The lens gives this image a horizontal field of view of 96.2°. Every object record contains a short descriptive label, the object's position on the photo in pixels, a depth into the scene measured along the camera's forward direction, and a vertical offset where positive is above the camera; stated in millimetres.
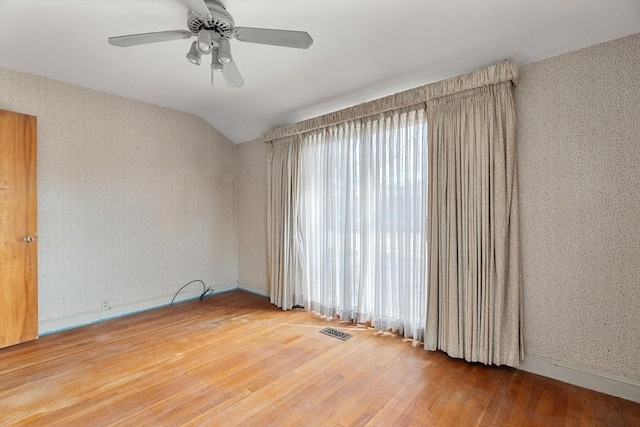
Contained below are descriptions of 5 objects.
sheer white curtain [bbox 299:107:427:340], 2750 -68
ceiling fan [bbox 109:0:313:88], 1712 +1106
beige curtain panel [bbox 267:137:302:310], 3748 -113
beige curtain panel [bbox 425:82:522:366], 2219 -127
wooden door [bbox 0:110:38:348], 2643 -152
